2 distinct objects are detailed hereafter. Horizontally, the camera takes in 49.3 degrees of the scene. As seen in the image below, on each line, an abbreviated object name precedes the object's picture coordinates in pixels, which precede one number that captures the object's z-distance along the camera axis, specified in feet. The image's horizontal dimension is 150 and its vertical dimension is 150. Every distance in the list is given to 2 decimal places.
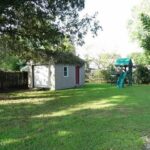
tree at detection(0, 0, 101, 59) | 28.17
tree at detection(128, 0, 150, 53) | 39.33
